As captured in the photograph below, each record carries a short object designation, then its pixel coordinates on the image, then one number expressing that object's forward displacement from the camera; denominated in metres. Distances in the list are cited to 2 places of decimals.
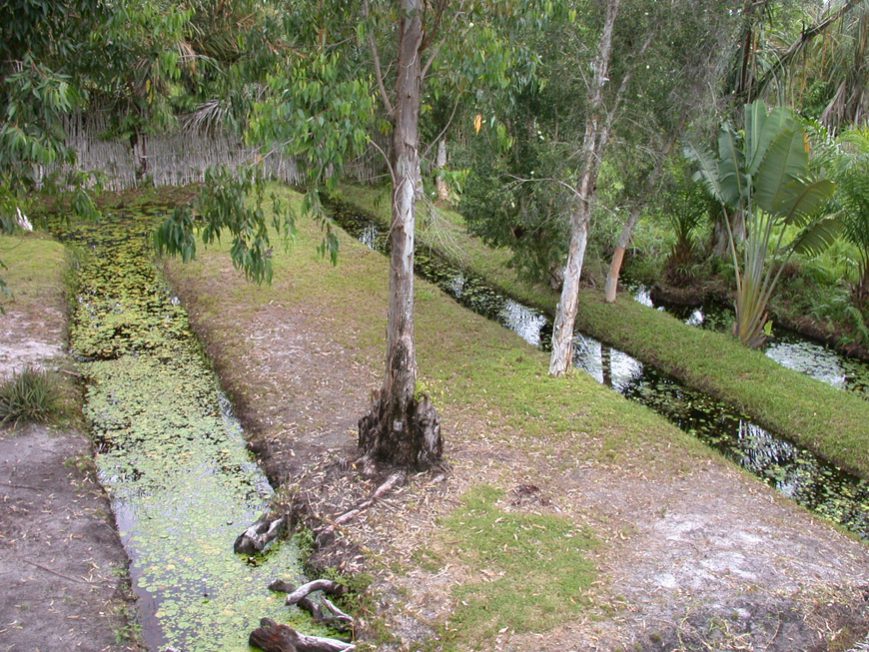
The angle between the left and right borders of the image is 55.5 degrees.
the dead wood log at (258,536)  7.05
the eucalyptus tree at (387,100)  6.31
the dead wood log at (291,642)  5.77
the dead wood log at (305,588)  6.34
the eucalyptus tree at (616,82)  9.52
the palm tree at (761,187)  10.91
